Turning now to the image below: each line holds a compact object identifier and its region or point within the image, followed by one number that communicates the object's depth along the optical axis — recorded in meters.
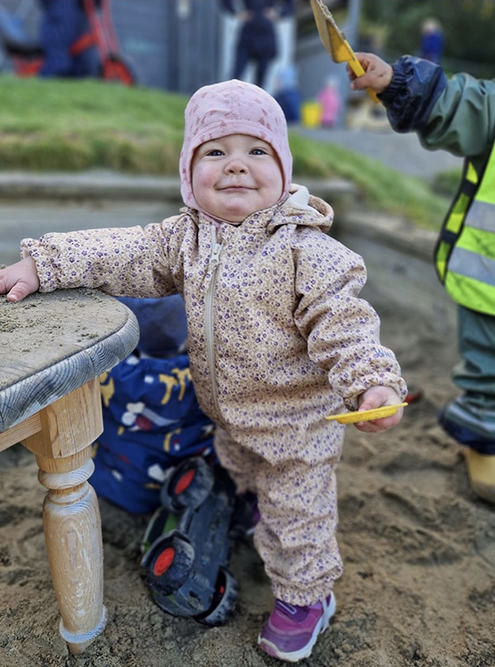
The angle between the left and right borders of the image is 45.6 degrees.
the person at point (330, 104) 8.36
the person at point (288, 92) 7.90
